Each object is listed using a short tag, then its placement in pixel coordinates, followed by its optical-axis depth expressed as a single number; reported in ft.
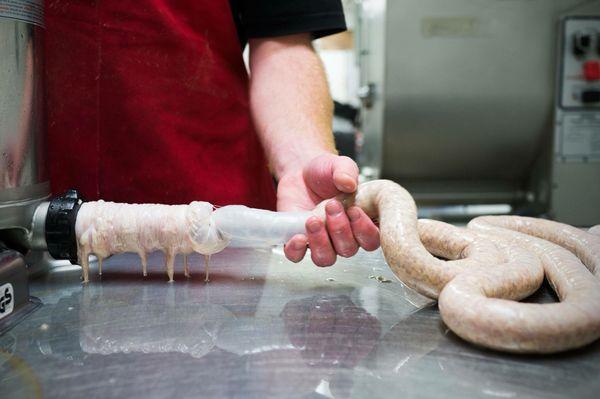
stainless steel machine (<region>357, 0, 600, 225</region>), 6.40
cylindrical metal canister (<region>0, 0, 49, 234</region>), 2.59
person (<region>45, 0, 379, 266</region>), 4.00
